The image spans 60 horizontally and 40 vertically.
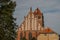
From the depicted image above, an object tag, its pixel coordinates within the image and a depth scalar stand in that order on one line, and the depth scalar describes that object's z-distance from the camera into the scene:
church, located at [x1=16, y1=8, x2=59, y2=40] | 90.31
